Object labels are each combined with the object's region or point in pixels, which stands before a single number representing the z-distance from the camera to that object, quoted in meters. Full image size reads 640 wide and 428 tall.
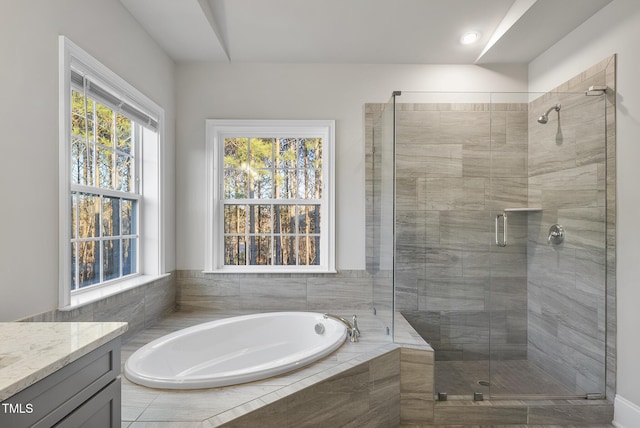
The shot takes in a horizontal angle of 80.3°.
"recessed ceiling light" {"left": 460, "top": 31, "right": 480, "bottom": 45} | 2.84
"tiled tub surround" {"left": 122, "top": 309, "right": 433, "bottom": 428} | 1.56
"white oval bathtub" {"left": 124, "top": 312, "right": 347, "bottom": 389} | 1.80
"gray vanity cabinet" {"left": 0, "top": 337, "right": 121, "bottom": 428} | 0.82
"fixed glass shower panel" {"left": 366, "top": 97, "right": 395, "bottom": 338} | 2.56
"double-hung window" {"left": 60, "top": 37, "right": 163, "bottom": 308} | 1.84
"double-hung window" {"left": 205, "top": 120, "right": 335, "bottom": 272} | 3.28
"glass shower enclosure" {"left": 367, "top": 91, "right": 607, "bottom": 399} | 2.33
